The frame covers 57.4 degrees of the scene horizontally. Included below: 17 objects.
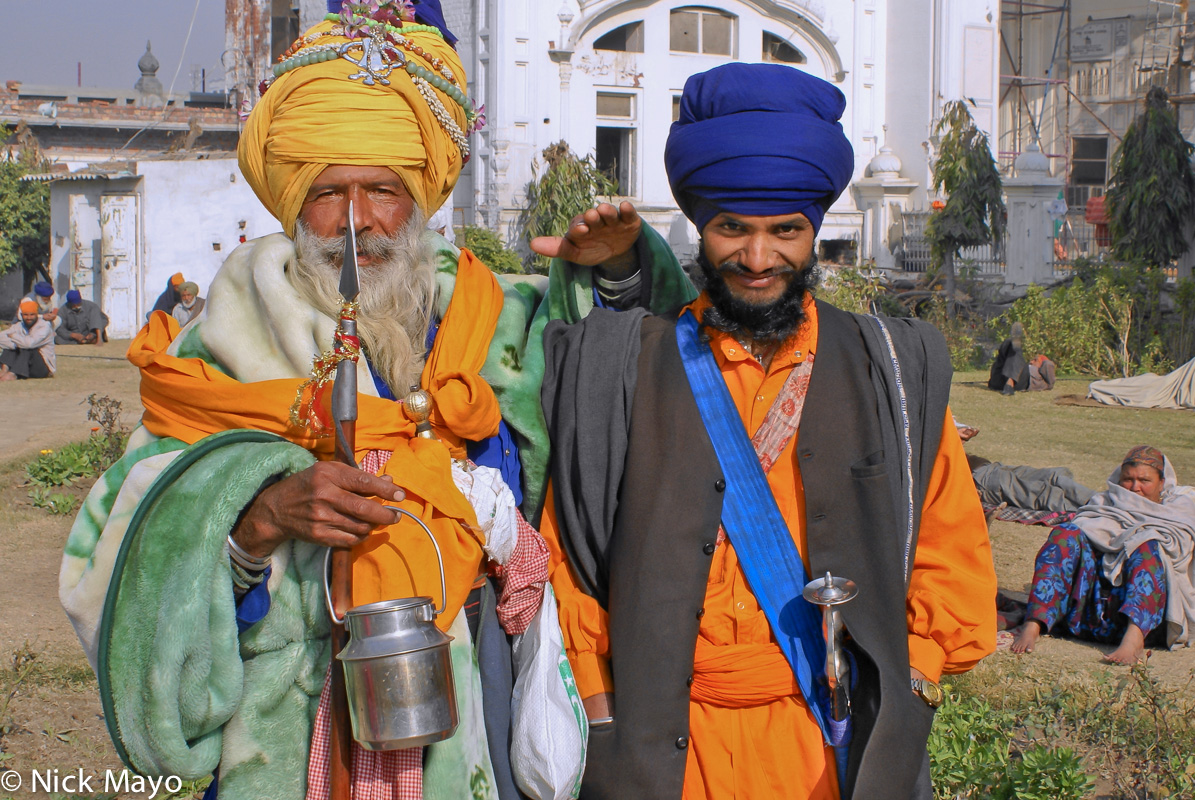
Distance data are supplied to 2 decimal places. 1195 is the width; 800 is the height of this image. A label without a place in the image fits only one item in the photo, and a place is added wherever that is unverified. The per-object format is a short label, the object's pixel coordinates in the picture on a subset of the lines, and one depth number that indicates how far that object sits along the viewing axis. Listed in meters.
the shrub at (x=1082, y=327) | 14.30
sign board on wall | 26.50
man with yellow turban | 1.89
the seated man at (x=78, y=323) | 18.59
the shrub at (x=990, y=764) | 3.28
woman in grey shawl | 5.29
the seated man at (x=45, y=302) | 16.45
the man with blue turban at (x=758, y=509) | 2.07
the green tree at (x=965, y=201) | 17.67
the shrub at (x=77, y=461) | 8.19
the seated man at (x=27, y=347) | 13.81
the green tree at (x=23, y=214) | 22.16
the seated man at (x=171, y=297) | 13.38
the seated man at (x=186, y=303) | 13.04
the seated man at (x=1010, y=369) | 12.84
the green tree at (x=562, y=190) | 19.23
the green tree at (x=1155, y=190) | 16.33
